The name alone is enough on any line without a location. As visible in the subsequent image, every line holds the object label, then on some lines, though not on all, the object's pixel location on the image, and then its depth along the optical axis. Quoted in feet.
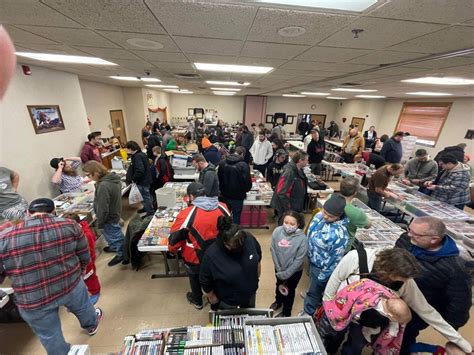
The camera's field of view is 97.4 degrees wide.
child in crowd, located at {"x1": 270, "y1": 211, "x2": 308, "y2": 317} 6.94
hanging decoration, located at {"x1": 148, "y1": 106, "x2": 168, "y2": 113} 35.73
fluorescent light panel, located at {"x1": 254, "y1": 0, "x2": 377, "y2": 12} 4.24
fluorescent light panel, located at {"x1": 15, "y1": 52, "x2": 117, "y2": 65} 9.98
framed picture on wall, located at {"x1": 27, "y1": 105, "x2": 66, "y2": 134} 12.81
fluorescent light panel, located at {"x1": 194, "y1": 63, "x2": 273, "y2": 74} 11.31
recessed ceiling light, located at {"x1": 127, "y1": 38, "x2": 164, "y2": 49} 7.27
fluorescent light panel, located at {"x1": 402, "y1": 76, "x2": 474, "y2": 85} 12.30
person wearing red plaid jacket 5.09
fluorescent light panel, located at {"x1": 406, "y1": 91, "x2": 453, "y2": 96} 20.59
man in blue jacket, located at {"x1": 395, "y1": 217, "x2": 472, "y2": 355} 5.06
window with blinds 25.36
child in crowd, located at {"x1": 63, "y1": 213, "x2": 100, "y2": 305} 7.70
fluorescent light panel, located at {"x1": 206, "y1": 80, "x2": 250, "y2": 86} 18.87
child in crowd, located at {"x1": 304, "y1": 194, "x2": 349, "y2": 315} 6.42
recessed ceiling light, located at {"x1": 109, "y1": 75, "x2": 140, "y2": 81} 18.02
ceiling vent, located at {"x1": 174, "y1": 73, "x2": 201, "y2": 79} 15.39
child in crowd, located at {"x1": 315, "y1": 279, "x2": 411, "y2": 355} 4.44
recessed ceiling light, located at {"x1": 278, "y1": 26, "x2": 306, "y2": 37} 5.62
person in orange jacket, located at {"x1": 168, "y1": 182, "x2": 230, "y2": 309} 6.74
